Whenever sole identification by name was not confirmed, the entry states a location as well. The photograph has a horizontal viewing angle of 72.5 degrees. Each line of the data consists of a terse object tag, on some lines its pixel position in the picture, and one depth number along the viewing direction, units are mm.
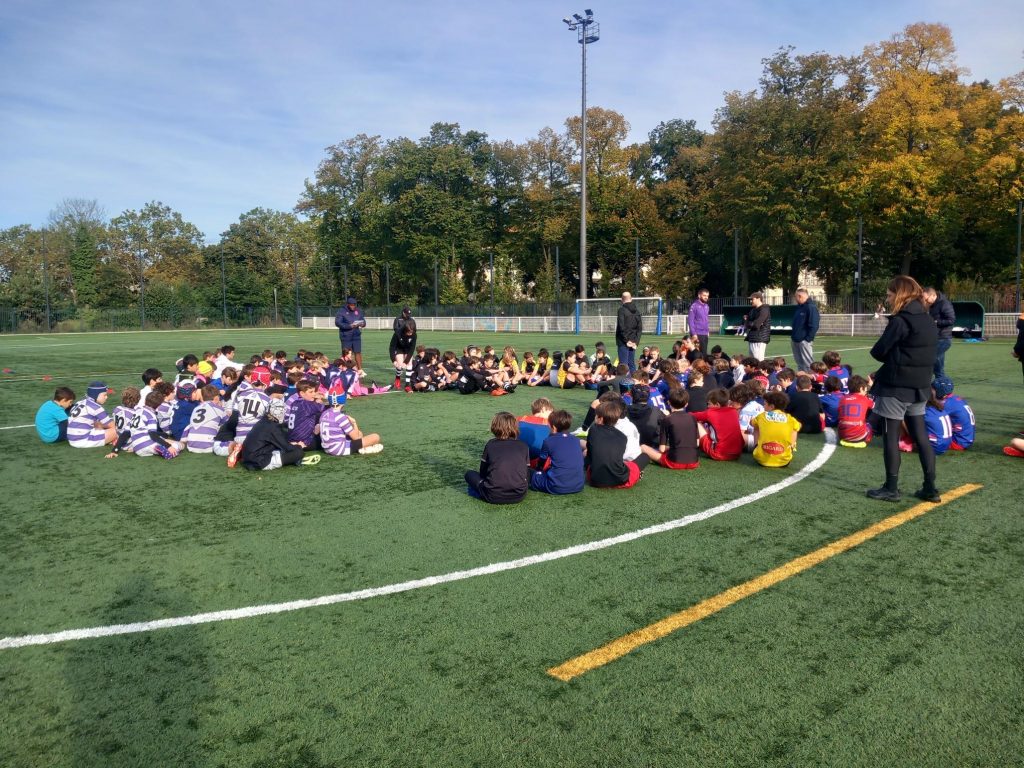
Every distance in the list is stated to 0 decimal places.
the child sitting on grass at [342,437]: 8414
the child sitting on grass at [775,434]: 7551
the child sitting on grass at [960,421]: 8289
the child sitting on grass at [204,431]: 8703
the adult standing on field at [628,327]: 14641
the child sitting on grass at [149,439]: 8531
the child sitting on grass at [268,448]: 7723
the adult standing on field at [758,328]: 13914
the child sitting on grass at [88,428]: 9078
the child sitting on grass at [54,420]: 9375
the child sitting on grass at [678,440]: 7578
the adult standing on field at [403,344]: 16125
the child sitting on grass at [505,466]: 6234
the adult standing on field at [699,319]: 15195
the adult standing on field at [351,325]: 16656
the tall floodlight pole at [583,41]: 36406
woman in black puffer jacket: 5945
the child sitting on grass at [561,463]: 6586
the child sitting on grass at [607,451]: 6730
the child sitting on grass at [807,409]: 9344
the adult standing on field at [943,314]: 10498
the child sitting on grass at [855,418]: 8656
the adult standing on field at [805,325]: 12578
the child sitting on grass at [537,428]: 7496
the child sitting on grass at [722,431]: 7969
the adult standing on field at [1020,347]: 9969
